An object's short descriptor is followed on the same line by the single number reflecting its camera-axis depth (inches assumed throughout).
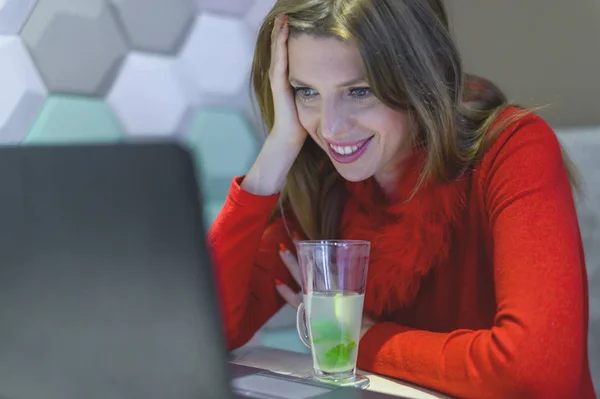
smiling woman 32.7
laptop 17.4
